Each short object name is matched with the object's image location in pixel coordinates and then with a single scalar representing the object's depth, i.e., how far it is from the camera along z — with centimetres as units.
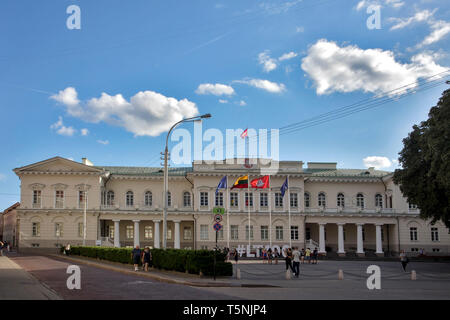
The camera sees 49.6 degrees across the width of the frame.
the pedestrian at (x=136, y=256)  2809
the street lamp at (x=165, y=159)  2819
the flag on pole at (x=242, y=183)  4744
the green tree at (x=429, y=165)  3108
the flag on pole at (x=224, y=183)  4928
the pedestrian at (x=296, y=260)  2661
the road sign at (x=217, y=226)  2397
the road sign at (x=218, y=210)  2409
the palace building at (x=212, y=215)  6038
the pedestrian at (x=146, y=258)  2788
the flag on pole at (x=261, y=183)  4916
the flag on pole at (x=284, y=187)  5000
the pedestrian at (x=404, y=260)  3328
